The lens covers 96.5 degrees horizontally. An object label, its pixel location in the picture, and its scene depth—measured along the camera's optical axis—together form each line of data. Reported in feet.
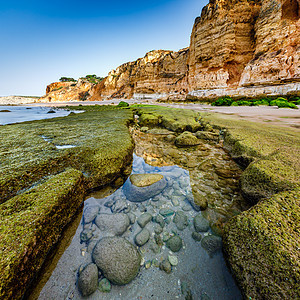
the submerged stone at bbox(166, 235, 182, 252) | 5.11
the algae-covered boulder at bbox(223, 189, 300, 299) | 2.81
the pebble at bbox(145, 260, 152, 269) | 4.64
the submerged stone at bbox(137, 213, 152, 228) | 6.03
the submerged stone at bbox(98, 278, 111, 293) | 4.06
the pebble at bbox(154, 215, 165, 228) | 6.10
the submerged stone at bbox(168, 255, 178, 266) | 4.69
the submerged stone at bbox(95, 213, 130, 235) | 5.73
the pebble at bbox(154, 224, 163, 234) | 5.78
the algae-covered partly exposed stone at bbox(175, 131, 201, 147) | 14.85
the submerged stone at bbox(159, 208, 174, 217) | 6.57
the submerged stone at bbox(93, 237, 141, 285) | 4.30
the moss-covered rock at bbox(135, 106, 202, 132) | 19.79
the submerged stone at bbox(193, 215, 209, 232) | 5.74
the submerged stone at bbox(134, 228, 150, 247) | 5.32
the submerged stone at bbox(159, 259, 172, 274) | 4.50
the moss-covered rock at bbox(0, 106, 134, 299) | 3.36
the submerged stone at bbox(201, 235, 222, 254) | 4.95
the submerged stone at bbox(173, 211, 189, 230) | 5.96
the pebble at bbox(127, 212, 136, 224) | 6.17
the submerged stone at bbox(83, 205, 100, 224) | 6.05
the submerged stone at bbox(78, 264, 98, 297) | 3.95
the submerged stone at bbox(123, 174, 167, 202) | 7.54
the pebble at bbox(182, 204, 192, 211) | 6.82
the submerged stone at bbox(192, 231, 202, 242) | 5.38
